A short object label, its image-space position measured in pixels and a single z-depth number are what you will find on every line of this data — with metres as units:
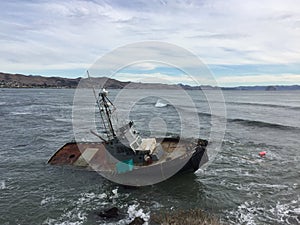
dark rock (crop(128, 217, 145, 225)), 15.41
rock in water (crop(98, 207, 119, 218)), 16.58
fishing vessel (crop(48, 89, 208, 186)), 20.23
